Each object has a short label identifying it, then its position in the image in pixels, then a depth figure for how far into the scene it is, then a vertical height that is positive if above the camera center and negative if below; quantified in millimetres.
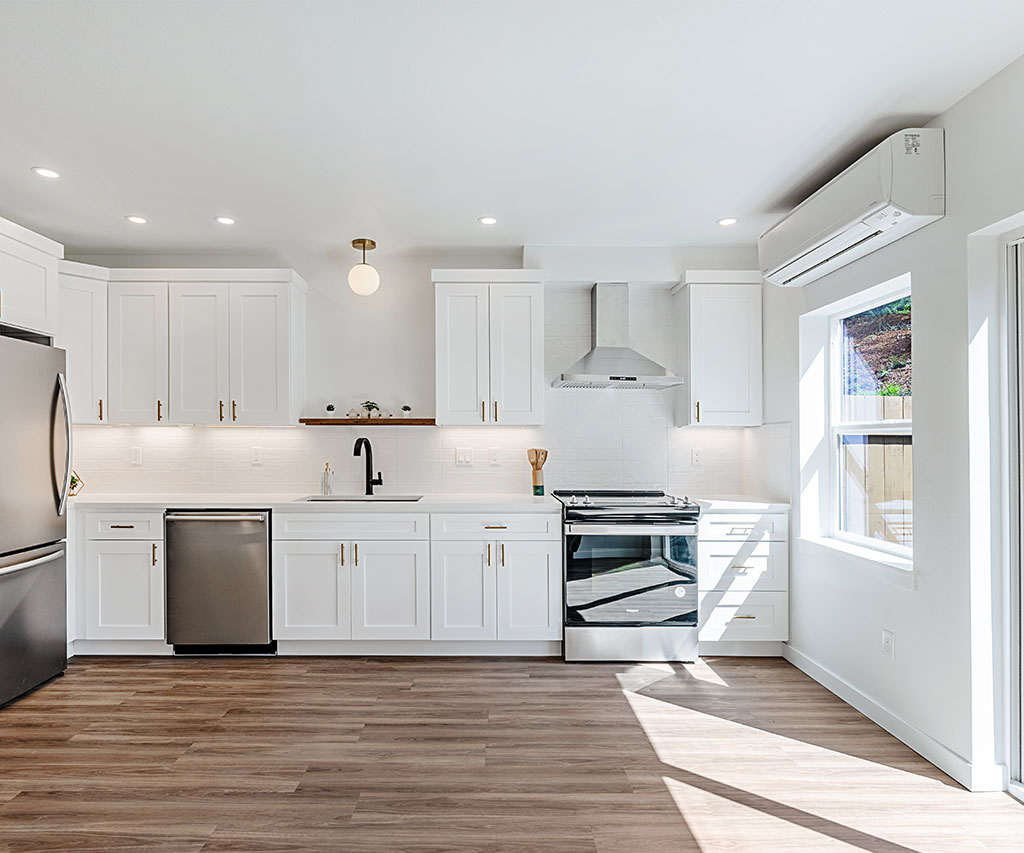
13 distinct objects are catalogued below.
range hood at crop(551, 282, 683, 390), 4242 +463
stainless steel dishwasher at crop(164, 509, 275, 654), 4016 -853
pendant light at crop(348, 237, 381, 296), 4020 +895
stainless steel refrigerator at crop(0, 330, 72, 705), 3301 -390
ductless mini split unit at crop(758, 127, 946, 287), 2625 +927
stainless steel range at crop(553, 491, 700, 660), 3982 -854
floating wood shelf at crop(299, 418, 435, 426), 4523 +82
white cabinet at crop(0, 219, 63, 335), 3406 +793
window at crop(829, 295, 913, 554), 3112 +31
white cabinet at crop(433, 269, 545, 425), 4391 +508
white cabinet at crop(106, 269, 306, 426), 4348 +549
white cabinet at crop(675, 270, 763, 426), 4383 +505
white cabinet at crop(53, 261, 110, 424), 4145 +587
